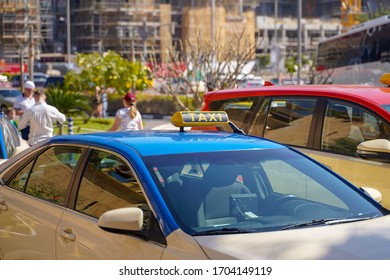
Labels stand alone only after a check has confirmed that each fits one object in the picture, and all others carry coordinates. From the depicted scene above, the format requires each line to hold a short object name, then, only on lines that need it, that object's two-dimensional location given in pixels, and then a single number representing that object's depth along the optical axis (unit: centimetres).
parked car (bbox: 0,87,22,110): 3616
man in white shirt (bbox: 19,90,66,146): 1223
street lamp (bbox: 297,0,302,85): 3544
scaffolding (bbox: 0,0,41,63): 5329
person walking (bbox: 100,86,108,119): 3578
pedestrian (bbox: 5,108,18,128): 1350
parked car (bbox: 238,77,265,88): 5391
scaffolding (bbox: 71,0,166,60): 7306
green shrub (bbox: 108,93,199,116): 4141
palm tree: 2336
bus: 3030
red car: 722
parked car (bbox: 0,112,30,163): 926
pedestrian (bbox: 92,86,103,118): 3403
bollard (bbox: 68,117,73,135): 1973
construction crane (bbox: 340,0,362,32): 6028
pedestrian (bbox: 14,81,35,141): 1510
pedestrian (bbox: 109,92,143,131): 1295
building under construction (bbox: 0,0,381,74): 7125
